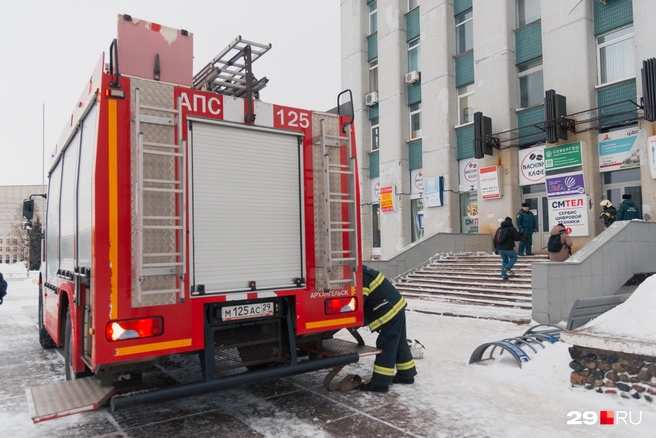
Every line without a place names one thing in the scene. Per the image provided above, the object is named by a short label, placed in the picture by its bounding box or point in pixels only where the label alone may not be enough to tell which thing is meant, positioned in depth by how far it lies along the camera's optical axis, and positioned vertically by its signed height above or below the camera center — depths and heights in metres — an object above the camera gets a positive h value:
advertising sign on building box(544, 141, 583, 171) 15.53 +2.53
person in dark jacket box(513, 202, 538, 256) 15.23 +0.42
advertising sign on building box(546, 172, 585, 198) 15.43 +1.59
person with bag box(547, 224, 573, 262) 10.65 -0.20
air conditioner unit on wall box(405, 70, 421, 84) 21.80 +7.17
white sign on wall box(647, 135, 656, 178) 13.62 +2.15
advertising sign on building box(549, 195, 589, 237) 15.31 +0.68
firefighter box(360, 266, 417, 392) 5.07 -0.94
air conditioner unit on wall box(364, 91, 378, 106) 24.09 +6.93
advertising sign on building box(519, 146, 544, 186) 16.84 +2.41
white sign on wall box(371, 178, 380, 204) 24.20 +2.43
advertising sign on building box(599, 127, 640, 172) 14.41 +2.47
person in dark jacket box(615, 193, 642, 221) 12.08 +0.54
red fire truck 3.83 +0.13
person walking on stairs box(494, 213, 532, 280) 12.59 -0.20
